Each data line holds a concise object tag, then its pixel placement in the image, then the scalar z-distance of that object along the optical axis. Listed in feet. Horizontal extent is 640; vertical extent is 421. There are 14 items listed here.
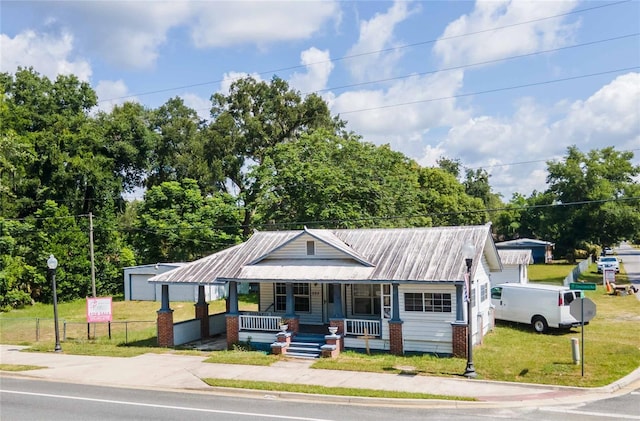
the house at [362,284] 68.90
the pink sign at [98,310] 88.53
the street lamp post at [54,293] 79.82
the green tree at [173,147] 187.25
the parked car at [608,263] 164.86
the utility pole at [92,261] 114.21
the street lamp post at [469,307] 56.85
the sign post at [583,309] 55.20
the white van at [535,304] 82.17
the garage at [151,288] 143.51
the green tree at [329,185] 126.93
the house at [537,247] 233.14
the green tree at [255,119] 185.88
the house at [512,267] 130.52
